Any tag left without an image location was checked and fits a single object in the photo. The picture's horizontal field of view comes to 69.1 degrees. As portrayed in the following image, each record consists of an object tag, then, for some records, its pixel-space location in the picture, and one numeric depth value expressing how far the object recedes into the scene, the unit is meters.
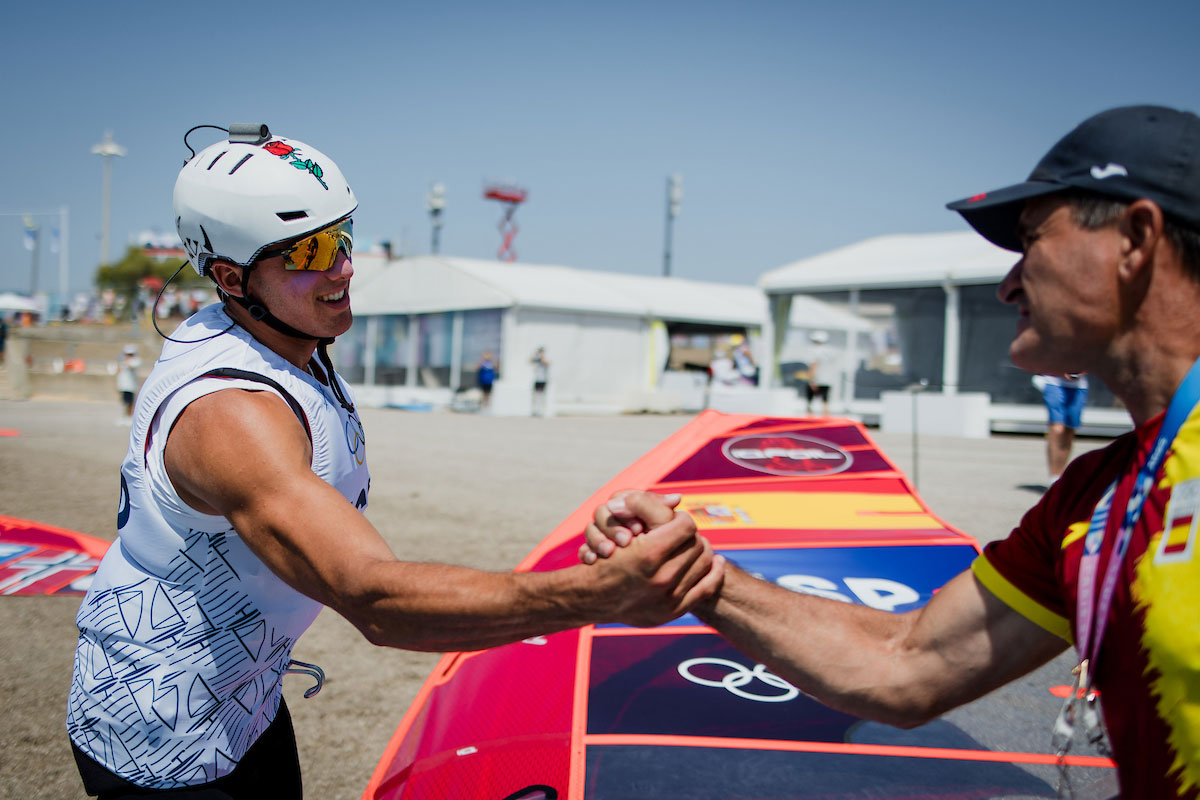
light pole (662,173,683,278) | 46.81
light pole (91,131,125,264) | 53.50
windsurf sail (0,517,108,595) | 3.25
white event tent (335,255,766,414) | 25.08
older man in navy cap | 1.20
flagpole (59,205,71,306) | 59.42
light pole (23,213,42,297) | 62.56
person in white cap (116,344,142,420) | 17.61
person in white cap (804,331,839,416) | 19.56
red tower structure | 62.54
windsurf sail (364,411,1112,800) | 2.00
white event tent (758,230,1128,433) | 18.20
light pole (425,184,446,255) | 46.56
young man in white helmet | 1.46
